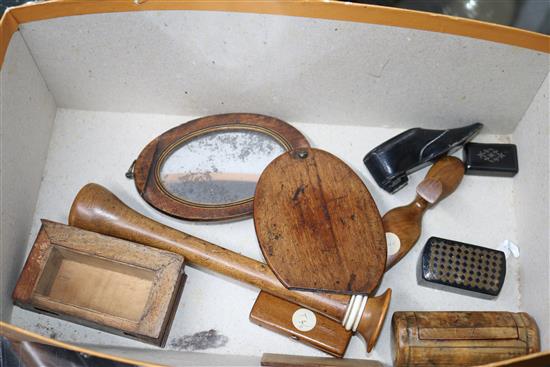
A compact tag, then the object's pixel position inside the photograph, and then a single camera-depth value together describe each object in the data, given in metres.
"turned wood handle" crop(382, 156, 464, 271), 0.35
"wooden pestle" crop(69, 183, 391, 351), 0.33
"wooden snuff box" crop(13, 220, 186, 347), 0.32
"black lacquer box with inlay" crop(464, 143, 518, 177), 0.37
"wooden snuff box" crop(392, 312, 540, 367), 0.31
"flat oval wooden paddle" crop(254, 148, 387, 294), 0.31
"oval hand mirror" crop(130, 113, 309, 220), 0.35
